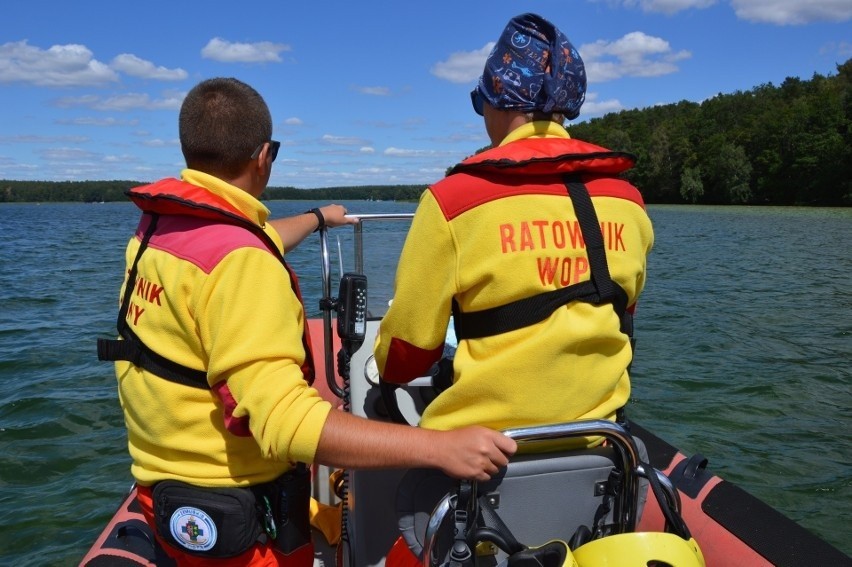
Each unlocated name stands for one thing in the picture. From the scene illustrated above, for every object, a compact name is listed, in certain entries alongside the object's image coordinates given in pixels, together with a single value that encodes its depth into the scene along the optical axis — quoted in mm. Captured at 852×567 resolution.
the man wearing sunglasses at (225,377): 1490
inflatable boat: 1610
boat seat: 1697
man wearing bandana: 1625
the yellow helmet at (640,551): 1500
